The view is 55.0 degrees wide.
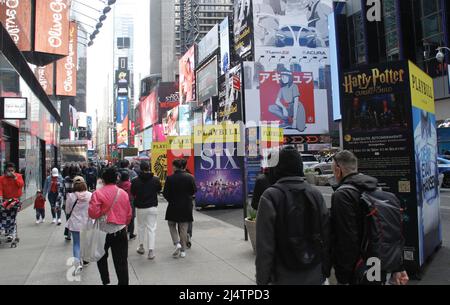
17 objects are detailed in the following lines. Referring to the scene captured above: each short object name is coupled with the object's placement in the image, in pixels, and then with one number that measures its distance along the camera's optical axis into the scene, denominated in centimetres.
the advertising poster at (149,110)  9956
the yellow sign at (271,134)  1542
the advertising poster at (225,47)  5722
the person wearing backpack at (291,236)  309
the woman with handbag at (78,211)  711
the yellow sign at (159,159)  2097
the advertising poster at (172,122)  7406
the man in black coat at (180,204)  771
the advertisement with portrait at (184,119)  7088
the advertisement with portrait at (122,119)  14395
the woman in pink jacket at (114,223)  510
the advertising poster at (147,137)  10098
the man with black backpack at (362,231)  317
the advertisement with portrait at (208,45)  6188
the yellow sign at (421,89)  600
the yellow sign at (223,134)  1574
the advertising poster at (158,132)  7988
